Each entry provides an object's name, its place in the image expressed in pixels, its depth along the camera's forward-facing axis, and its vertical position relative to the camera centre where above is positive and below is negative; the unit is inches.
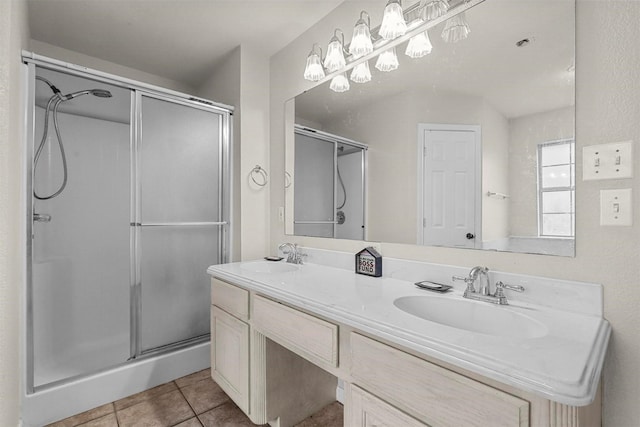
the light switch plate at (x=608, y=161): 33.6 +6.1
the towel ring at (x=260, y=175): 89.4 +11.2
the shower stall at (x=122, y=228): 73.2 -4.6
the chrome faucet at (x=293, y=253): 75.5 -10.6
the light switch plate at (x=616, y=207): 33.7 +0.7
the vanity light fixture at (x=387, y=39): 50.4 +34.0
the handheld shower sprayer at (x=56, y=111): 70.8 +24.6
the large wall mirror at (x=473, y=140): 40.1 +12.3
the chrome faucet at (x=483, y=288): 40.7 -10.7
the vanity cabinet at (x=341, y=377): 25.3 -19.5
